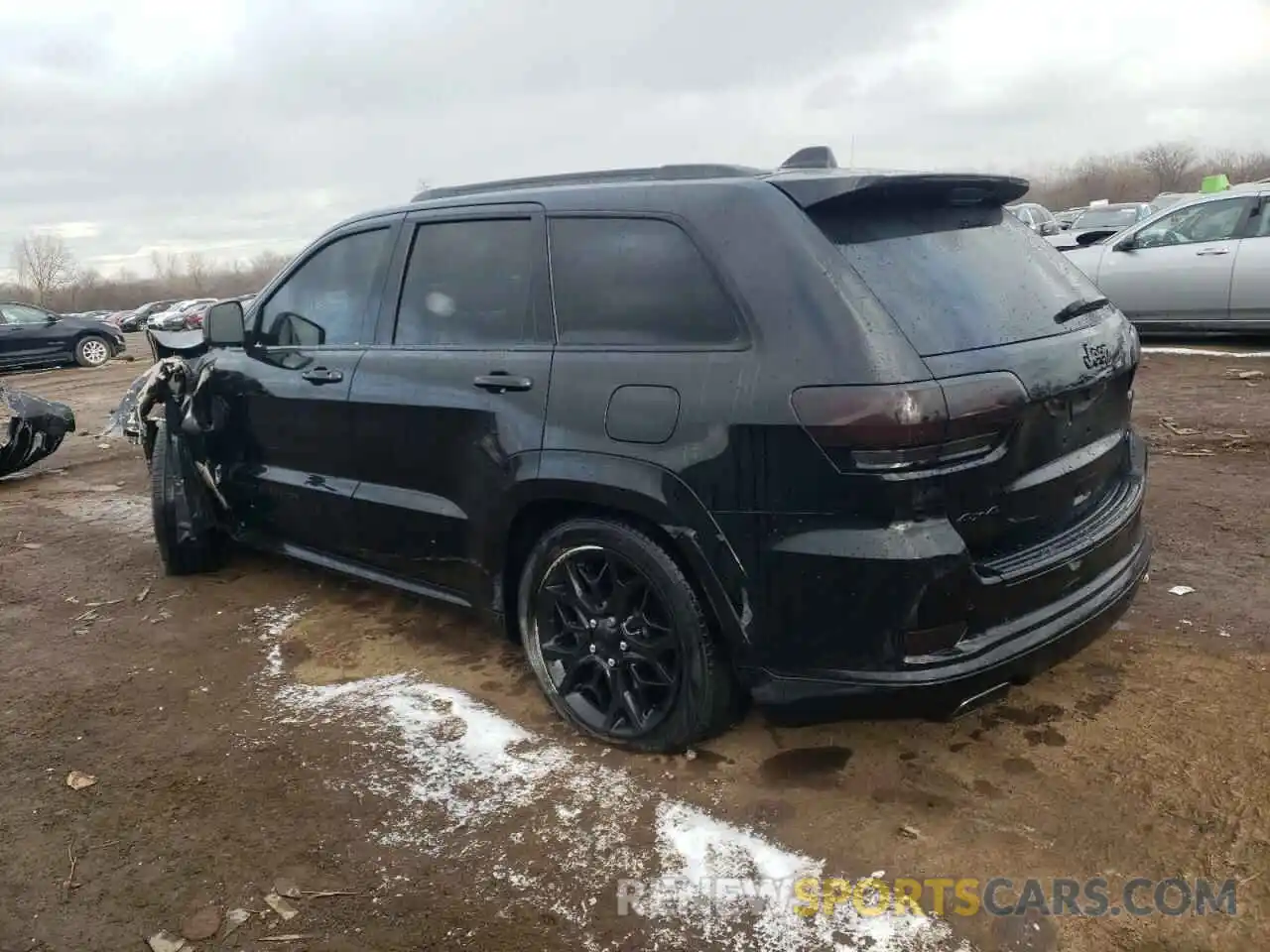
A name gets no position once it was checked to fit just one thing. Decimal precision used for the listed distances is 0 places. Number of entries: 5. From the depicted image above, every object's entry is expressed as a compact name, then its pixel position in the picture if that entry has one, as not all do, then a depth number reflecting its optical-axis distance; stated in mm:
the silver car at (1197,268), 9500
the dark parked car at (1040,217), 19912
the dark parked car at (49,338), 18344
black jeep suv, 2469
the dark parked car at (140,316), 47469
